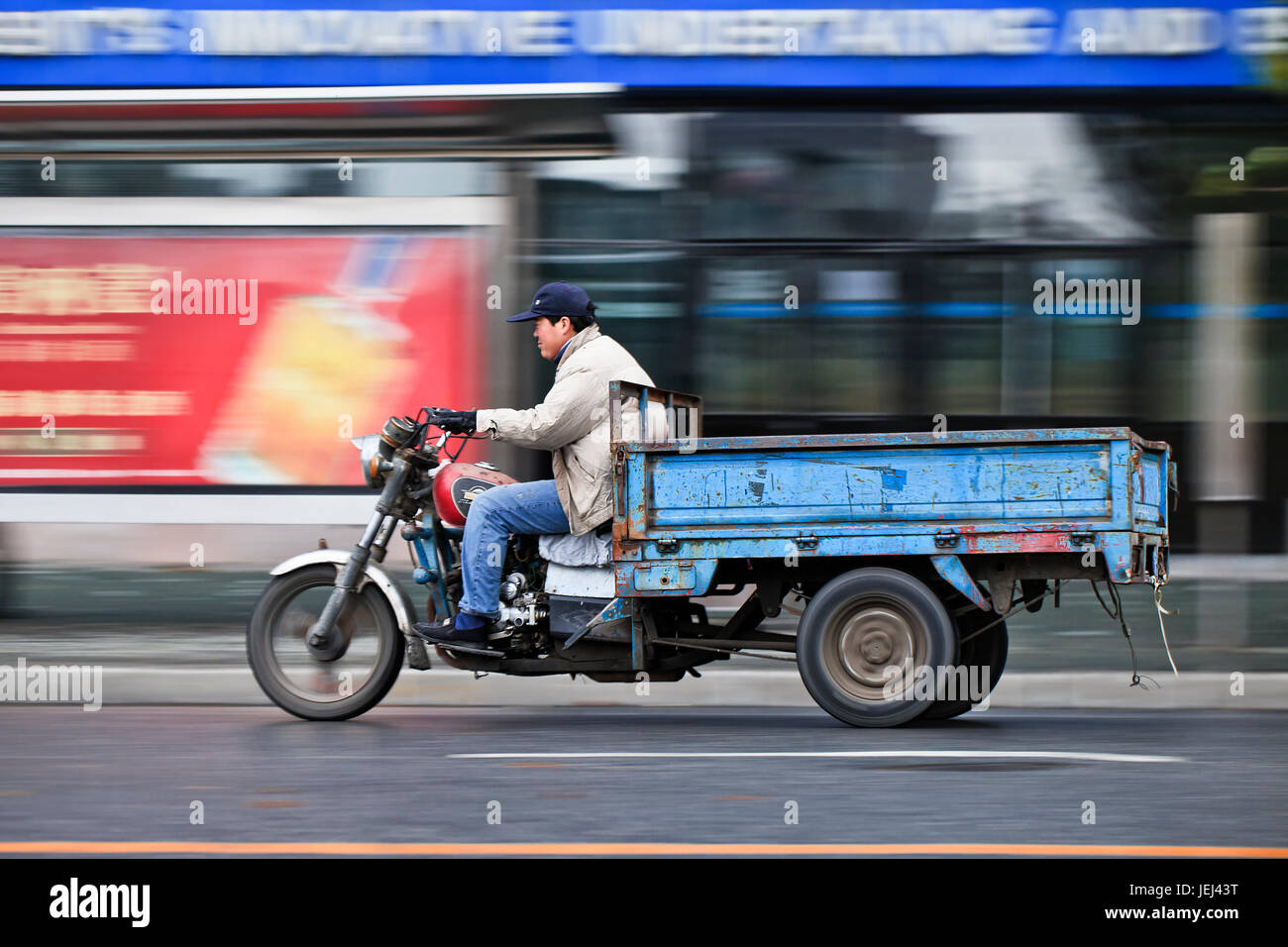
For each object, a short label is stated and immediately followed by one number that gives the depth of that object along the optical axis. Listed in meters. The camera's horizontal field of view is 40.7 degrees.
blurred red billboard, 11.28
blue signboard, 11.09
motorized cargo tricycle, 7.52
